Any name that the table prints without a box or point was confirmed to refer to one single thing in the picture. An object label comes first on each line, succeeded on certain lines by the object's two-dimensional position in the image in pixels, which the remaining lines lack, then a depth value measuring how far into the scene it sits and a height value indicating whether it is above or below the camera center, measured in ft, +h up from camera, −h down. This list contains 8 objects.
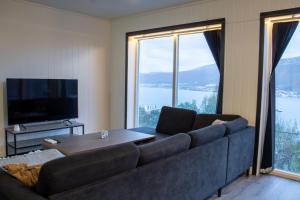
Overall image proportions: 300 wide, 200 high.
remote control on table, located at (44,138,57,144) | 11.43 -2.37
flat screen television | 14.42 -0.74
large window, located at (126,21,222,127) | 15.35 +0.97
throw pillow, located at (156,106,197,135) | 14.40 -1.77
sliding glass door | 12.35 -0.91
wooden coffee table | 10.67 -2.41
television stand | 14.26 -3.06
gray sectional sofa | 5.31 -2.10
